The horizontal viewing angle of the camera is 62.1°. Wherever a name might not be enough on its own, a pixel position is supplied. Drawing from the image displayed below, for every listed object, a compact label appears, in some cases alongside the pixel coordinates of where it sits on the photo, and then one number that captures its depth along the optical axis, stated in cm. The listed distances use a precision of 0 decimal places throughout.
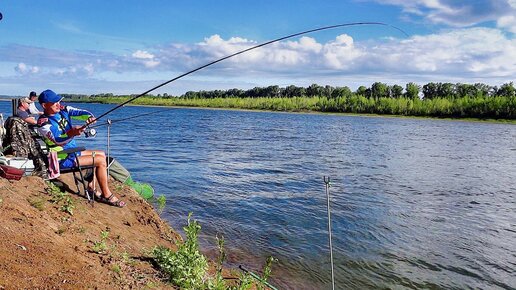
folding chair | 711
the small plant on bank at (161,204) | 1102
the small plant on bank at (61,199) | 652
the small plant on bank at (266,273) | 522
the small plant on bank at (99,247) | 544
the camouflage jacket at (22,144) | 704
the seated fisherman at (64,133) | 706
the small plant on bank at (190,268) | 509
